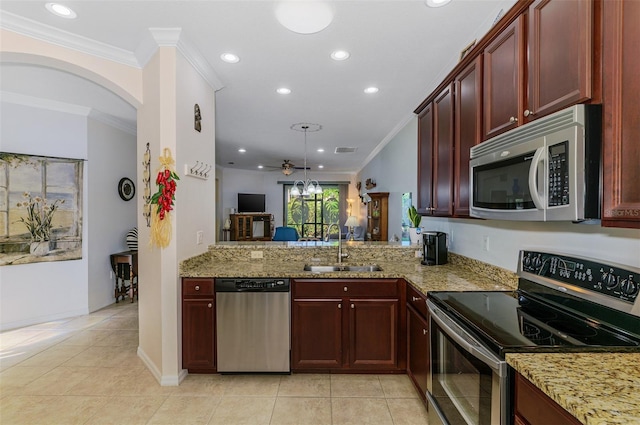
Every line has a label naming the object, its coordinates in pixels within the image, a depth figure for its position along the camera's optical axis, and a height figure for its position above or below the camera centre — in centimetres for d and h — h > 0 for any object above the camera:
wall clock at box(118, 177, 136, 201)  477 +30
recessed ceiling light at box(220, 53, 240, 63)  272 +133
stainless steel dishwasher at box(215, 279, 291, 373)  255 -95
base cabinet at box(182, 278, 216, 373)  256 -94
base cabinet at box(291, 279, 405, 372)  256 -96
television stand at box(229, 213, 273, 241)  898 -54
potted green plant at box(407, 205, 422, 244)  332 -18
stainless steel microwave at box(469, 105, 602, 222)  111 +16
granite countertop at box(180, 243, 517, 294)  218 -52
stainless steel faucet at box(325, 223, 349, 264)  312 -47
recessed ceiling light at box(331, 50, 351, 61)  268 +133
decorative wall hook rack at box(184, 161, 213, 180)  270 +35
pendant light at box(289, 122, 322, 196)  493 +128
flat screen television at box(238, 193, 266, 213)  954 +16
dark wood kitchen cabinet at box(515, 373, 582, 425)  89 -63
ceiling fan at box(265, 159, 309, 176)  716 +95
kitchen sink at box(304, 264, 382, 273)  305 -59
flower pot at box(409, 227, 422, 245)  329 -29
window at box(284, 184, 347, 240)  1041 -6
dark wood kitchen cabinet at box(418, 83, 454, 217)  227 +41
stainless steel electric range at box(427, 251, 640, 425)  116 -51
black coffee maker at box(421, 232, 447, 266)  285 -37
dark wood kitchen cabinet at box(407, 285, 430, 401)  209 -95
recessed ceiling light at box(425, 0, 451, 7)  204 +135
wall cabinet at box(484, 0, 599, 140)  113 +62
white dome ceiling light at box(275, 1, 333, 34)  205 +131
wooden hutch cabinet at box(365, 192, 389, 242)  557 -13
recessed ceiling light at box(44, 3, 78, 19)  210 +136
